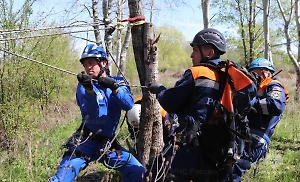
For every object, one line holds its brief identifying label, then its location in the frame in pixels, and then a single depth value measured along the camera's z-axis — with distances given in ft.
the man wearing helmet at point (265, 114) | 13.62
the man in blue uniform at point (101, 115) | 13.47
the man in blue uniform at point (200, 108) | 10.11
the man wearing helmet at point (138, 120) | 17.09
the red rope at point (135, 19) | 14.97
